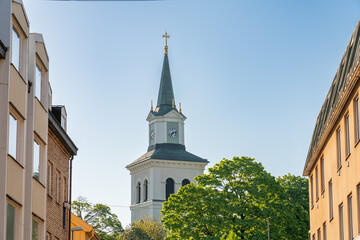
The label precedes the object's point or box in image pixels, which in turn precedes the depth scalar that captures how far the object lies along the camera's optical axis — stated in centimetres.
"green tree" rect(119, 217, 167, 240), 9819
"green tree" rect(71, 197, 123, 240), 9481
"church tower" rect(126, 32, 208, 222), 11662
